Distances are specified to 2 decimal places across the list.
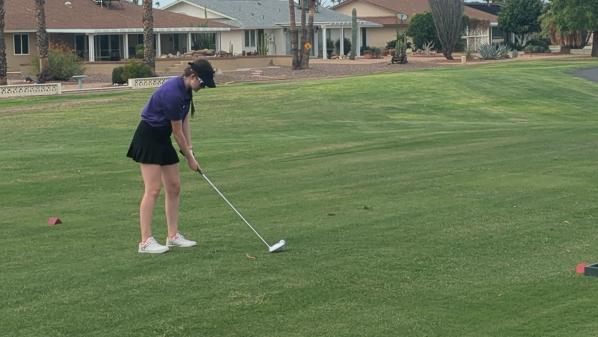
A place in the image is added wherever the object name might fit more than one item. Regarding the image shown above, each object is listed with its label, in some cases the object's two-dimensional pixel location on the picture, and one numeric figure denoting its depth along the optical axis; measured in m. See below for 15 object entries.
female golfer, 9.52
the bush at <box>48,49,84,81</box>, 49.94
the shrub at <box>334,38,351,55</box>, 86.00
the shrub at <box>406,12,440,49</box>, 84.44
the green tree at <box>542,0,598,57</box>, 73.88
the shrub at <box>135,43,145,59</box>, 62.63
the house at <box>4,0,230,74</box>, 60.44
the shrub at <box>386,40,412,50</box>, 86.94
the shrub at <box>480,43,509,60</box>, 73.56
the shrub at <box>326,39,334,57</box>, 85.97
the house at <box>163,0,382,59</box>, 77.06
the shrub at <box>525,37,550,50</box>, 87.81
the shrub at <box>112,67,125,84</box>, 46.45
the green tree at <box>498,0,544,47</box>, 89.19
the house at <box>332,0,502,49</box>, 92.19
